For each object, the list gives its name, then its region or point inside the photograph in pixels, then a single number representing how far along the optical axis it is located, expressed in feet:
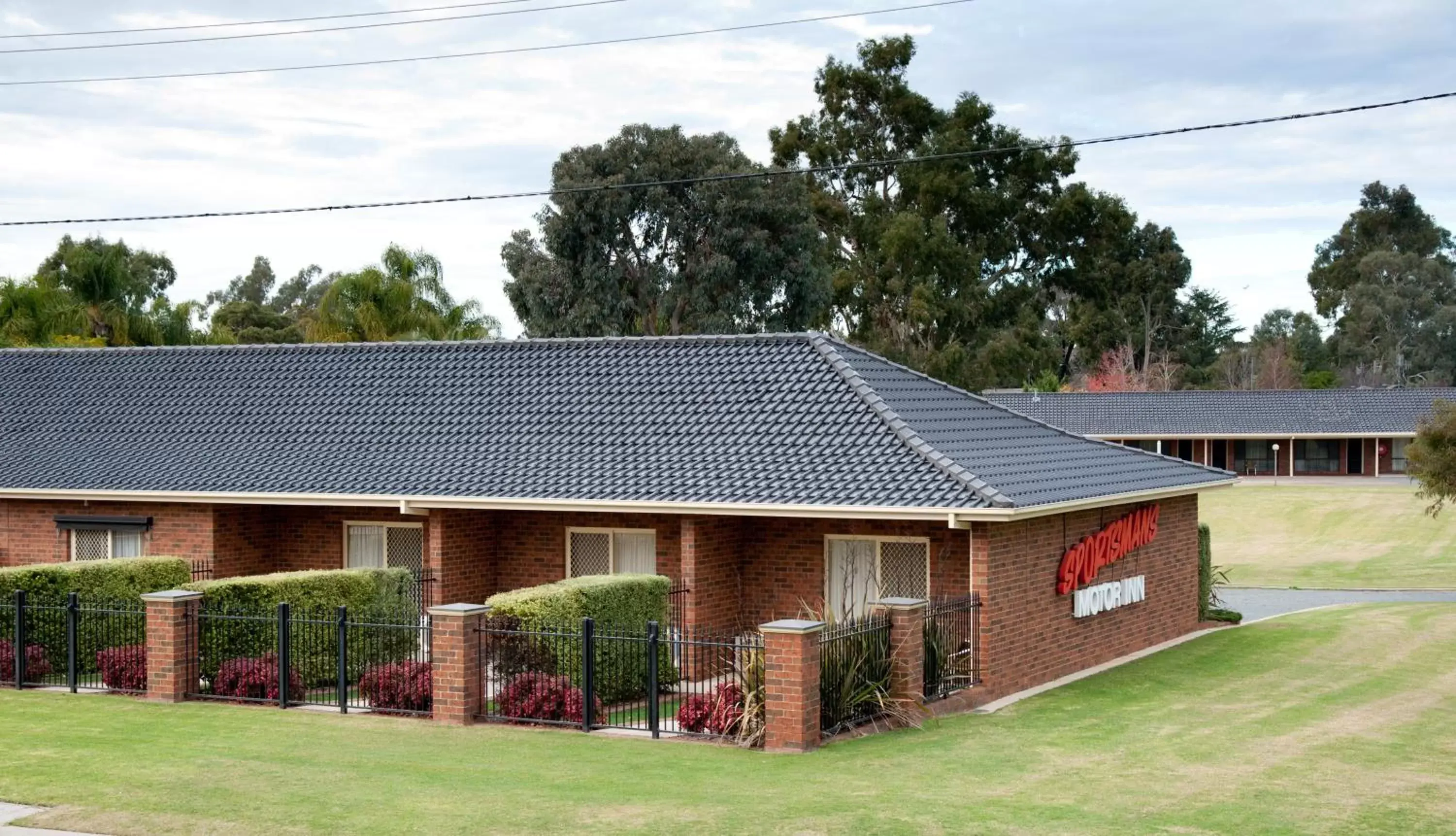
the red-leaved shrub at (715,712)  55.01
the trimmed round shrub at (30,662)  68.44
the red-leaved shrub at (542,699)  58.39
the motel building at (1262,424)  250.37
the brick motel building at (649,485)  69.82
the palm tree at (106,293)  167.12
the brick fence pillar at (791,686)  52.44
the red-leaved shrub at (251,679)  63.16
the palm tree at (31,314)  159.94
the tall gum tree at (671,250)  203.41
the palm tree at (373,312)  172.76
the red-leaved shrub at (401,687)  60.70
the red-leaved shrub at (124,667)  65.98
